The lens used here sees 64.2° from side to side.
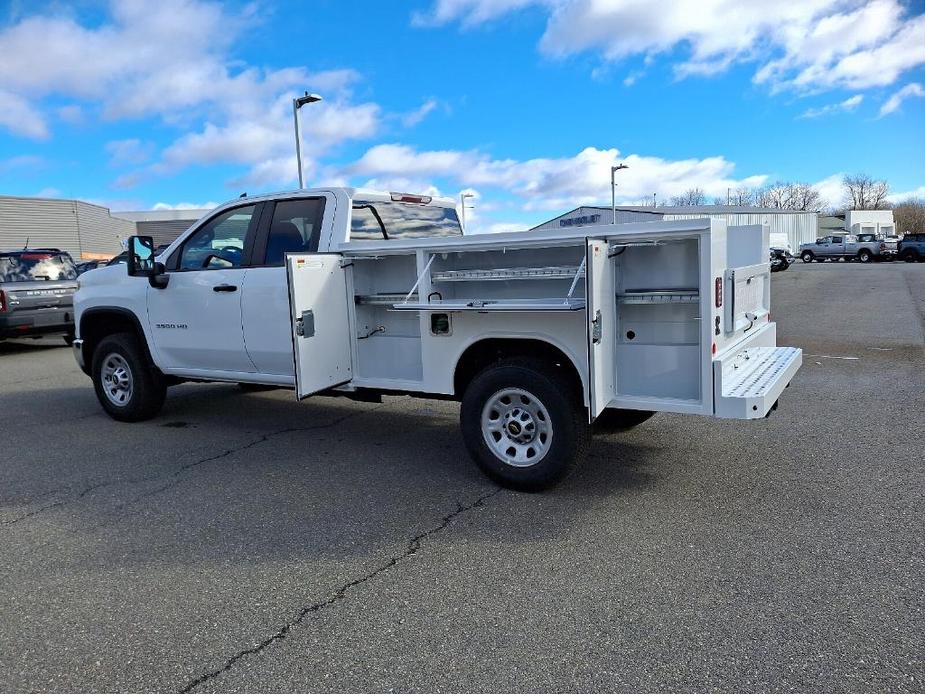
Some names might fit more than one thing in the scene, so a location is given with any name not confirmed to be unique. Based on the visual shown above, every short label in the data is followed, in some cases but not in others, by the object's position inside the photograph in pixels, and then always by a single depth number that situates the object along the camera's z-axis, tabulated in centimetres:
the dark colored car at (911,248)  4231
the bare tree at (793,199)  10694
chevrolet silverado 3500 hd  441
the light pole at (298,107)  1675
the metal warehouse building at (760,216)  3888
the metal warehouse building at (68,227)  4186
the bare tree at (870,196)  11531
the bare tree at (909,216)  10504
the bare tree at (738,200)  9188
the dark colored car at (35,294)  1280
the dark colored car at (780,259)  3288
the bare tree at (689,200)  8966
